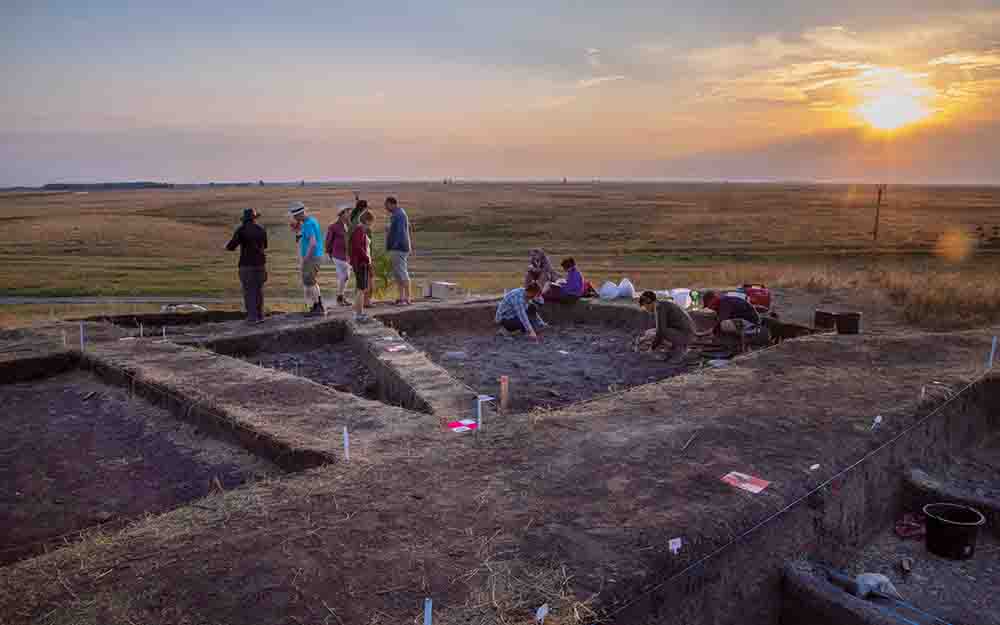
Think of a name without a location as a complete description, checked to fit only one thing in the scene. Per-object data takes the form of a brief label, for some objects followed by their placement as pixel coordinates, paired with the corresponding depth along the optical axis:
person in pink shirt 11.87
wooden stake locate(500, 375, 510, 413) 7.24
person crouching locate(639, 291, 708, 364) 9.73
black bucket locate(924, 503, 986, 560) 5.48
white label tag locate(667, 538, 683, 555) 4.25
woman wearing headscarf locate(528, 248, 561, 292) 12.71
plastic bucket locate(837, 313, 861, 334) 10.65
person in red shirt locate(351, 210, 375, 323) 11.30
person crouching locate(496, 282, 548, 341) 11.39
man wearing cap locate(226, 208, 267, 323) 10.91
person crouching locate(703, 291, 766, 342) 10.34
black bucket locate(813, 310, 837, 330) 11.41
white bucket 12.96
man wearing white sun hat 11.37
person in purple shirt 12.85
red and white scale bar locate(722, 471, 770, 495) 5.13
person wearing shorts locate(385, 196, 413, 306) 12.19
